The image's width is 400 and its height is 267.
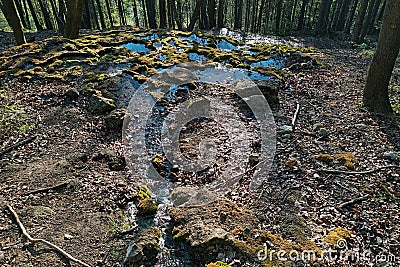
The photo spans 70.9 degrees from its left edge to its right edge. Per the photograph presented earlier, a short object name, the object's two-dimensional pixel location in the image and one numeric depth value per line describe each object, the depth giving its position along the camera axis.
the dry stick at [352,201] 4.10
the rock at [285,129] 6.09
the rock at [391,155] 5.03
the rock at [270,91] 7.43
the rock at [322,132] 5.93
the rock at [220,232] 3.32
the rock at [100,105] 6.68
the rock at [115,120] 6.25
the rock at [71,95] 7.09
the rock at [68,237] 3.68
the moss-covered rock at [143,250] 3.38
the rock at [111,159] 5.19
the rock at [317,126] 6.17
